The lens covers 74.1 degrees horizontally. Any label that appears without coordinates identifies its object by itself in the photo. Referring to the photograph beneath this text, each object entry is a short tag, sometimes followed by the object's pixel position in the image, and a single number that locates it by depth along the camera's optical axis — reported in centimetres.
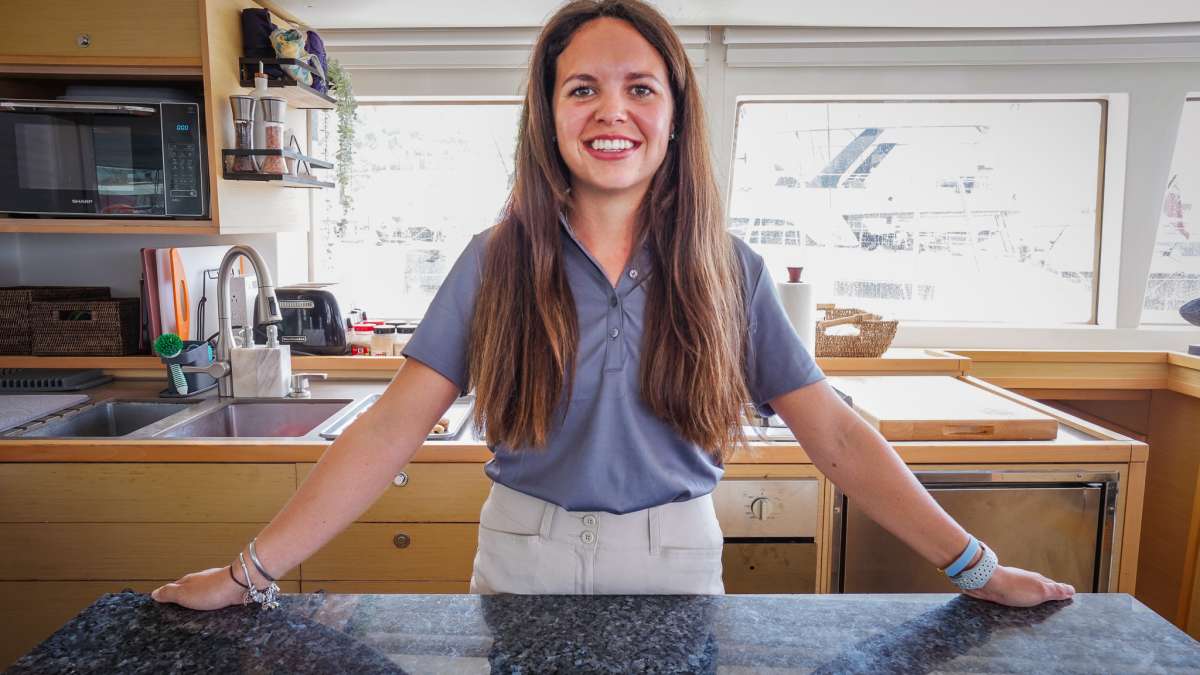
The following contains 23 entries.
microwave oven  204
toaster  252
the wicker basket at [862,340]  256
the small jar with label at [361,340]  261
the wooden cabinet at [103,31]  202
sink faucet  220
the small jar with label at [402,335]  260
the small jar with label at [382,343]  260
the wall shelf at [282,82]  217
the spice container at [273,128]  213
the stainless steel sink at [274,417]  222
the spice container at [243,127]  211
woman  109
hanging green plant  250
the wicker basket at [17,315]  234
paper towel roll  227
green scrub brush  221
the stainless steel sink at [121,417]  213
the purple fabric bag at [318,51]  232
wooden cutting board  189
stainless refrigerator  186
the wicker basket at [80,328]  234
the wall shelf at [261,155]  209
